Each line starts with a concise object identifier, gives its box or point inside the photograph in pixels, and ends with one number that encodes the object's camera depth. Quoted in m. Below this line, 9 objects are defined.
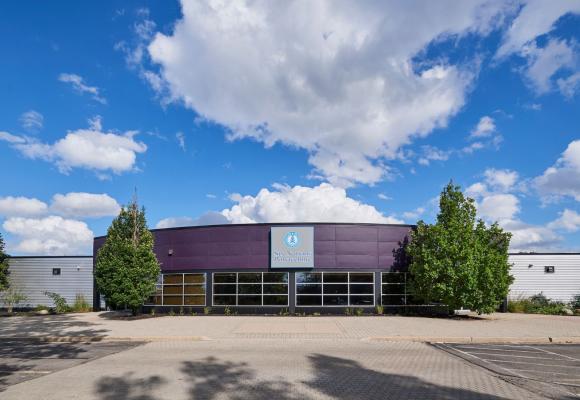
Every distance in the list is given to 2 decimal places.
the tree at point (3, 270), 33.84
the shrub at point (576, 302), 31.39
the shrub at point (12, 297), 34.06
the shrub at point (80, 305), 33.94
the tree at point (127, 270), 26.72
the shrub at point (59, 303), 32.53
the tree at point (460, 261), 25.06
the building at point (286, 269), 29.20
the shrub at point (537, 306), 30.09
